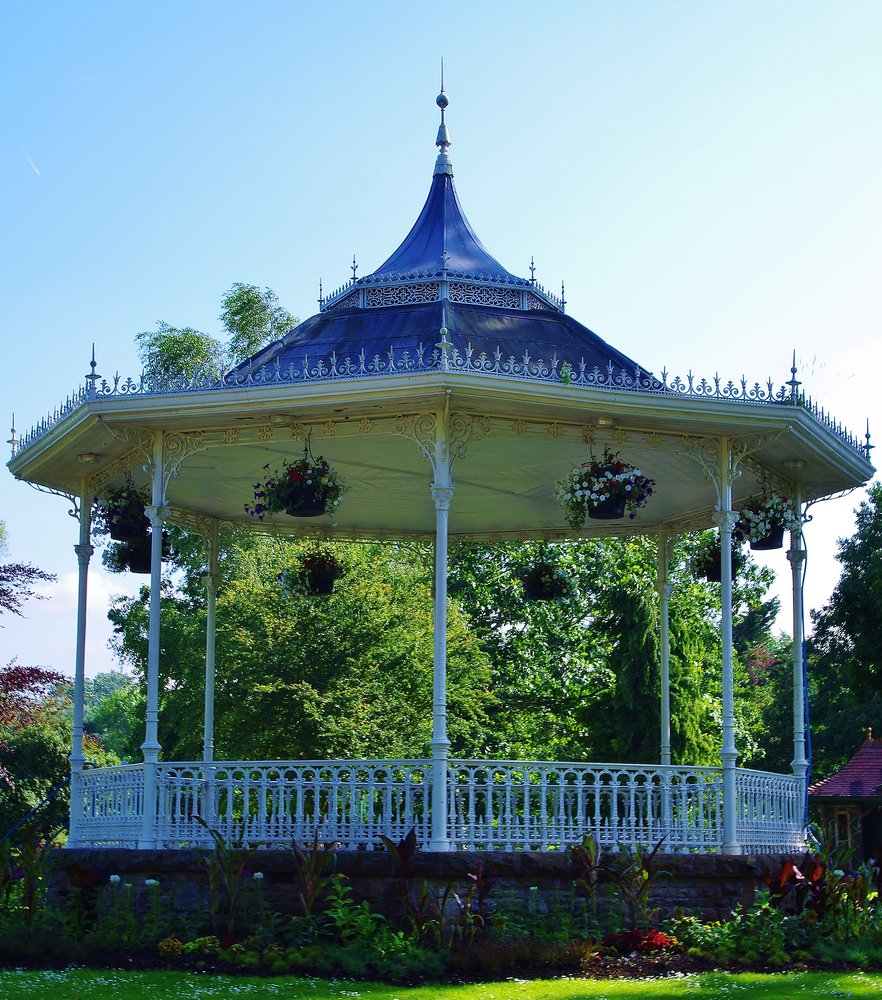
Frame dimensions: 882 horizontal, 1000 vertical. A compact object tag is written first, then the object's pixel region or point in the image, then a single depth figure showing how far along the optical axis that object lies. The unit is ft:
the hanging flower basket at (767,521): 46.42
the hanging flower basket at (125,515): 46.19
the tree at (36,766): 85.66
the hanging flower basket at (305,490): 41.60
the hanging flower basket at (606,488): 41.09
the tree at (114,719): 111.65
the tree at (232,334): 113.80
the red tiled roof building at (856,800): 82.48
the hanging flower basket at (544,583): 55.01
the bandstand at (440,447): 38.40
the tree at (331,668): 80.69
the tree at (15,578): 65.72
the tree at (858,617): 68.54
